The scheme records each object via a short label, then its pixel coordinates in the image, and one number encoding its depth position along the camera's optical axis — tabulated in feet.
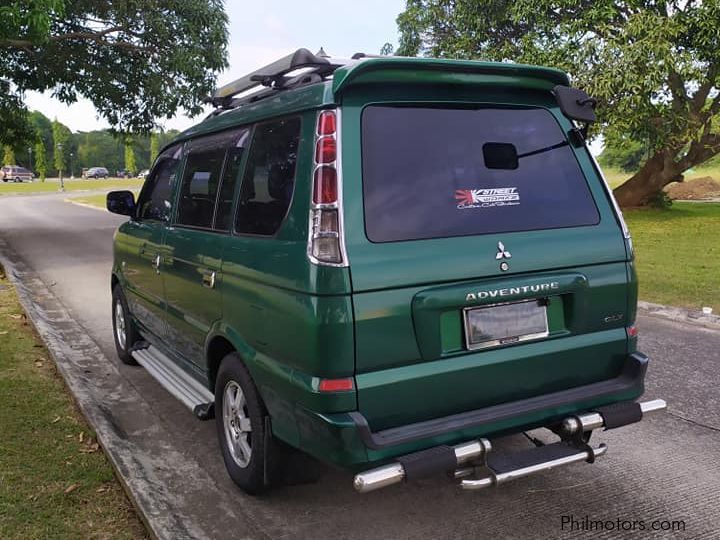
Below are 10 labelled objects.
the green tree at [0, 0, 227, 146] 52.26
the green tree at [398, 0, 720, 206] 50.03
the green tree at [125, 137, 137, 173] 331.20
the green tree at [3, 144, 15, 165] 286.01
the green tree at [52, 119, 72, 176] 278.03
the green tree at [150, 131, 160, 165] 347.03
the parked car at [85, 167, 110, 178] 322.14
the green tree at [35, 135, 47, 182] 311.95
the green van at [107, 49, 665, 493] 8.80
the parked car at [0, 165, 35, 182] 263.70
